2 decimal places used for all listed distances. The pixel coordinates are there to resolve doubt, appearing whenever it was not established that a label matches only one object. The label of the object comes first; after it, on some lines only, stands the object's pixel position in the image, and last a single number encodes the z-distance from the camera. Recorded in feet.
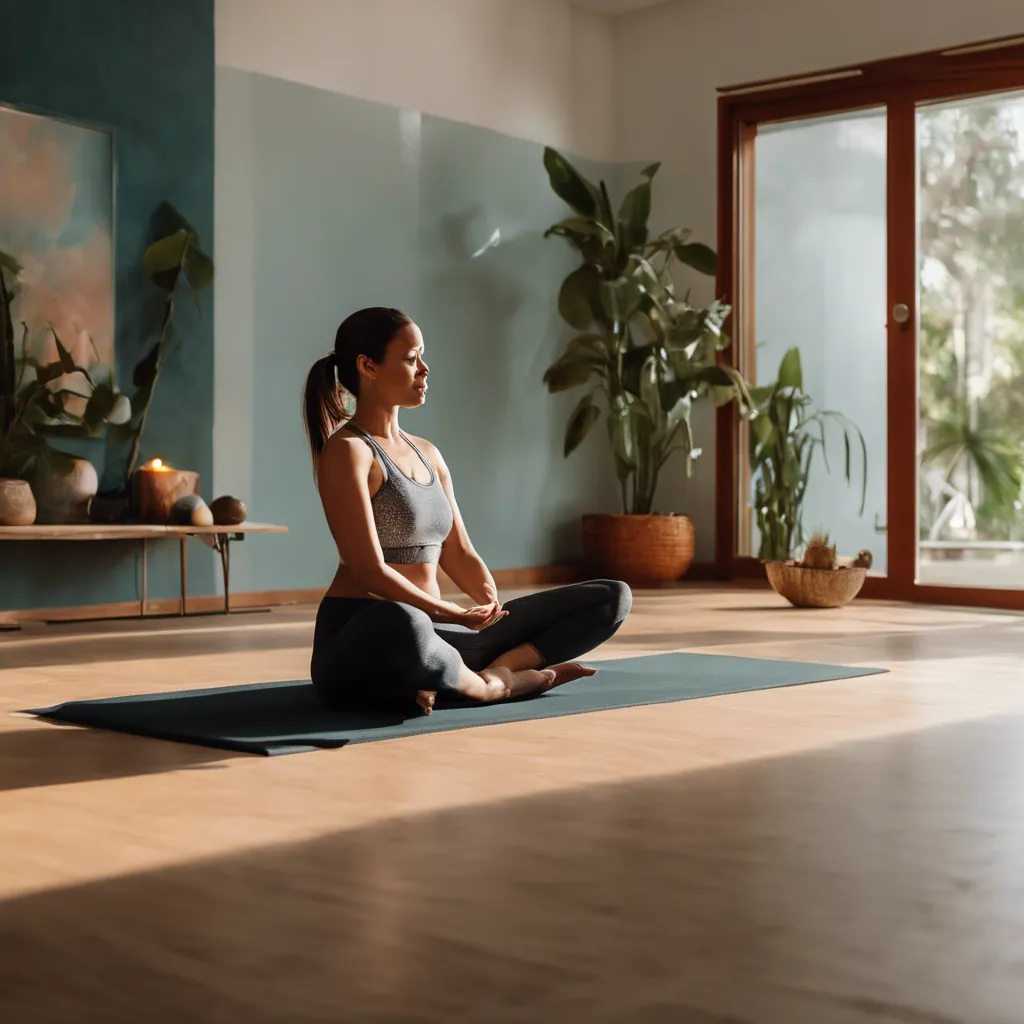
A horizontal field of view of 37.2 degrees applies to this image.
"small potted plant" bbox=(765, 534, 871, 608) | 18.98
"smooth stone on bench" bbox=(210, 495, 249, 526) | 17.38
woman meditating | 9.23
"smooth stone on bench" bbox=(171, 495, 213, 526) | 16.98
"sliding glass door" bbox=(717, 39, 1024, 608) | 20.16
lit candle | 17.19
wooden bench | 15.62
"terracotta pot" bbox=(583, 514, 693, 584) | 22.53
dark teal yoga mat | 8.82
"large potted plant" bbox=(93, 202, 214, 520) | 17.48
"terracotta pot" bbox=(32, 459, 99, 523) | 16.56
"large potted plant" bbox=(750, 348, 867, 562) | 21.35
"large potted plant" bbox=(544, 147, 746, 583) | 22.20
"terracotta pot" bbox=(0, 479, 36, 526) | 15.76
